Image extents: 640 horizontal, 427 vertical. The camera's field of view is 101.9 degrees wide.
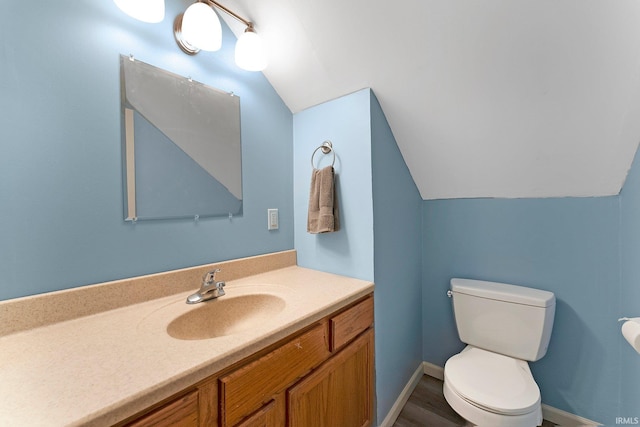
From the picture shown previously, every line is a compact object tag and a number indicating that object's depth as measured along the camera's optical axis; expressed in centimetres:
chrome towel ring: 144
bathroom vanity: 55
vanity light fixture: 108
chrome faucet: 106
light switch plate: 152
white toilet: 109
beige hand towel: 136
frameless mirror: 104
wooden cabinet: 66
